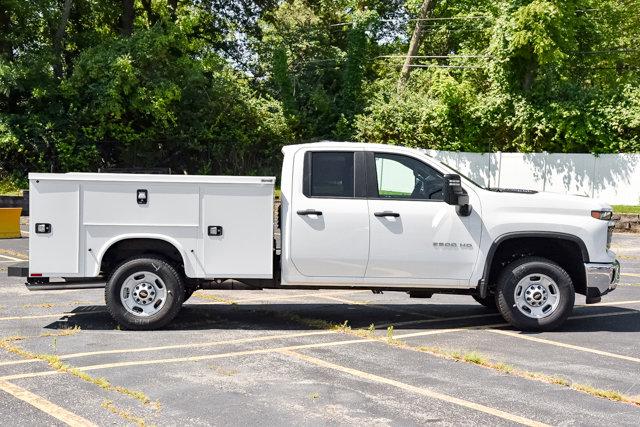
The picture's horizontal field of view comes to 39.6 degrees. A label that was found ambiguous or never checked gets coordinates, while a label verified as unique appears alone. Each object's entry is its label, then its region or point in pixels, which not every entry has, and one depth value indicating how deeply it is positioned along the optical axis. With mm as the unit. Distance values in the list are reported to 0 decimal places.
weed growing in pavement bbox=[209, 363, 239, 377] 7500
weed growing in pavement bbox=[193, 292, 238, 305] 11820
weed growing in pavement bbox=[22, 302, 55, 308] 11106
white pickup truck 9352
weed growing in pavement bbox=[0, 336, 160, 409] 6660
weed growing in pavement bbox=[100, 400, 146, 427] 6012
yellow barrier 20812
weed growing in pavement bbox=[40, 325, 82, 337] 9195
